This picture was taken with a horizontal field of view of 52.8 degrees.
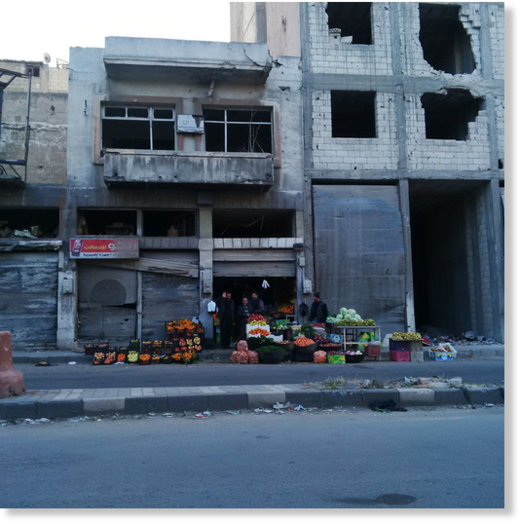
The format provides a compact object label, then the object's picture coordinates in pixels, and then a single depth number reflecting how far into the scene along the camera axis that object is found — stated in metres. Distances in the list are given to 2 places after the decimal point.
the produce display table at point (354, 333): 14.99
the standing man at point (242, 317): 16.78
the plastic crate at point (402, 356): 14.91
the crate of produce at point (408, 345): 14.98
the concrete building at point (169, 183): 16.88
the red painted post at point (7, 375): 7.66
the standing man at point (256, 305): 16.39
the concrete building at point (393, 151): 18.08
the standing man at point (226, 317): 16.44
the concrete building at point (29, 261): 16.56
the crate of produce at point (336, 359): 14.08
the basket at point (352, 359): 14.34
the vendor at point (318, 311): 16.02
